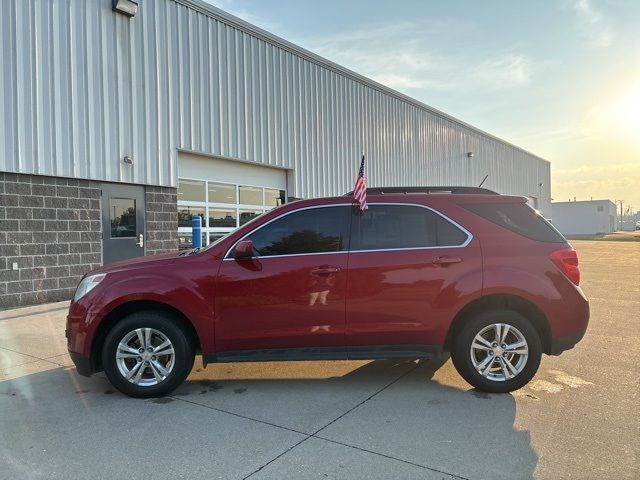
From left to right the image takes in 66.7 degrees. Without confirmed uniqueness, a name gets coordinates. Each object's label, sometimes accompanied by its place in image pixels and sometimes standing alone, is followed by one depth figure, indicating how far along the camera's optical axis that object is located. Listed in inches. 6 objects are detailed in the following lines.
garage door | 478.6
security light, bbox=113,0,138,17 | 396.5
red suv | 173.6
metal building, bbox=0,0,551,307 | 352.2
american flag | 184.7
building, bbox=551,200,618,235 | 2938.0
